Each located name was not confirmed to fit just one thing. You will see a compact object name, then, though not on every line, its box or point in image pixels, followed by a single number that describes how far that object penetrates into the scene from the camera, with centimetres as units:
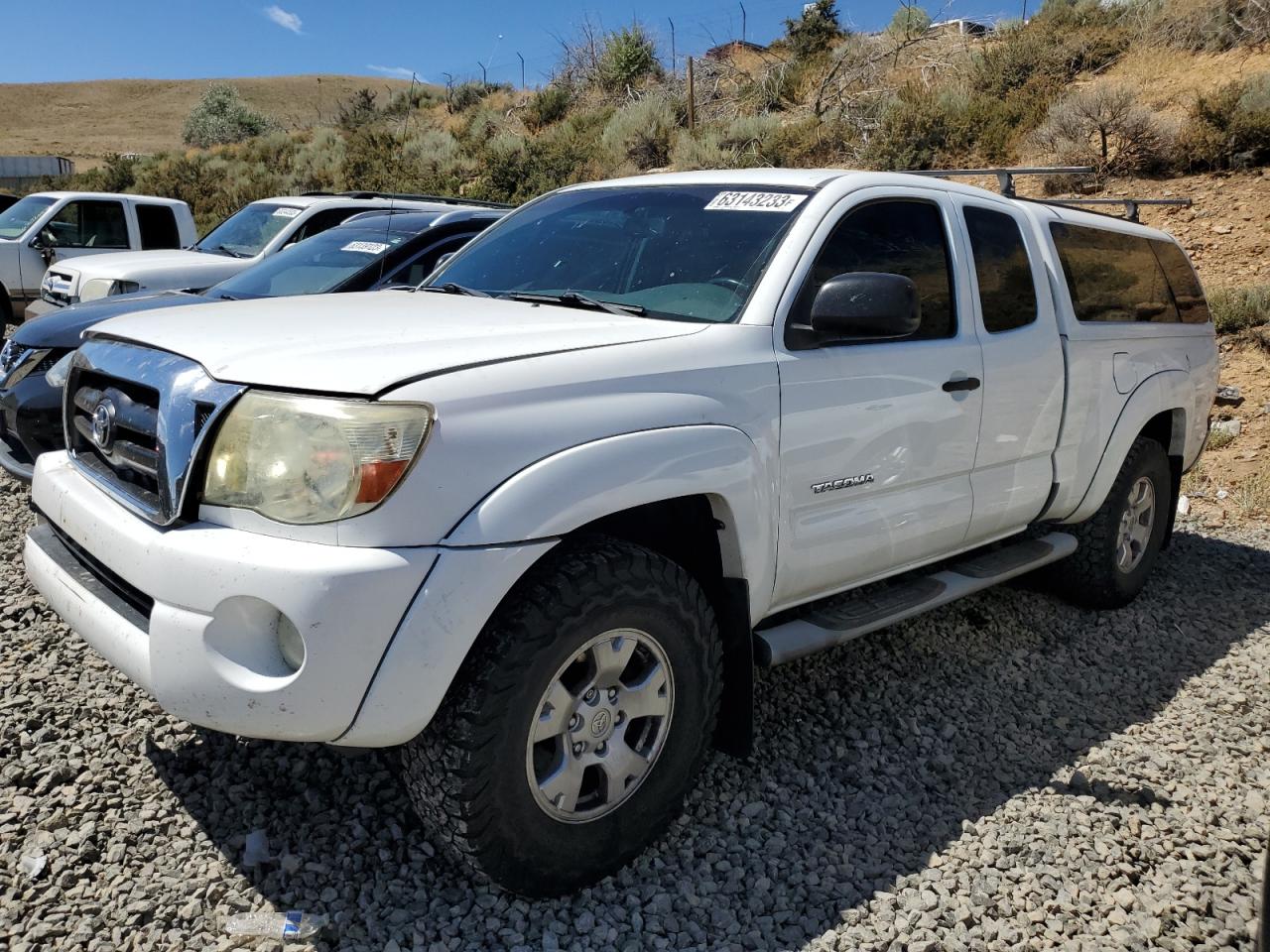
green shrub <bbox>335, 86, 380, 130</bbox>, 3309
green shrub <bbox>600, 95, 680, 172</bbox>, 2012
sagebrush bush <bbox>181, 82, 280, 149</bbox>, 4191
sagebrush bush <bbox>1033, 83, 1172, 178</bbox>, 1276
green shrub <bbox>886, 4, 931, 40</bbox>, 2133
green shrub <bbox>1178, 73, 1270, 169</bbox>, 1192
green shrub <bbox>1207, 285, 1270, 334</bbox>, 923
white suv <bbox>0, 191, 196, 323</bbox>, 1105
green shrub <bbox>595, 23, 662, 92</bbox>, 2603
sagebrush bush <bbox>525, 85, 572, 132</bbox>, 2623
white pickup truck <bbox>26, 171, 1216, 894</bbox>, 219
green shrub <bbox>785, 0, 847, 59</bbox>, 2325
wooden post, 1988
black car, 462
